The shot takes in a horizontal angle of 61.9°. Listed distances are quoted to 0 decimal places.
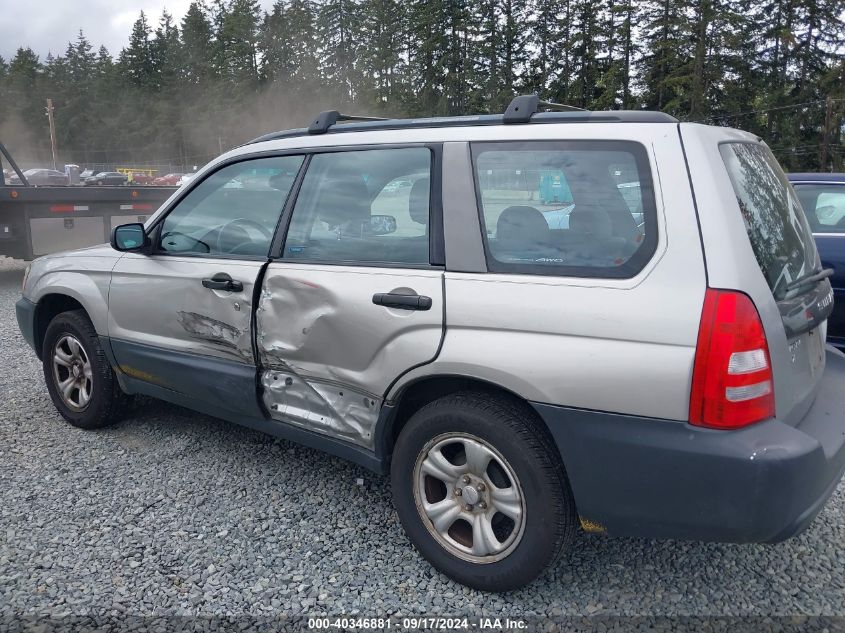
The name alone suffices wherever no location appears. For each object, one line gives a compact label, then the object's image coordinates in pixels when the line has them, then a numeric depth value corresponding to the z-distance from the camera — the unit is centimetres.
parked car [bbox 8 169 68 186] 2877
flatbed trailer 1023
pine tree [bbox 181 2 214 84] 8356
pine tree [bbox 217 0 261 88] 7750
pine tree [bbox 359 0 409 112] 6012
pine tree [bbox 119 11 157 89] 9169
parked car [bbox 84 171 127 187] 2639
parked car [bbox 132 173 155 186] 4728
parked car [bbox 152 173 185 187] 4243
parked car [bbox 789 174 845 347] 532
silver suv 219
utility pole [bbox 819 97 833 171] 3320
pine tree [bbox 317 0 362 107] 6538
